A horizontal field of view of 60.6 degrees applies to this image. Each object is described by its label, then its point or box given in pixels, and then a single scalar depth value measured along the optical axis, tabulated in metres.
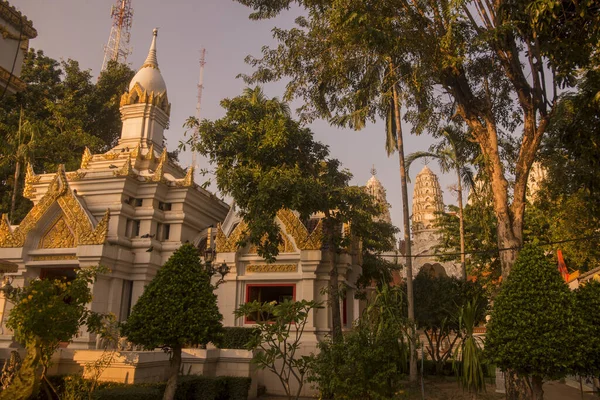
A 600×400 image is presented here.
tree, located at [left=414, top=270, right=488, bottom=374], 22.72
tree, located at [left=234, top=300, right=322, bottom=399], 9.83
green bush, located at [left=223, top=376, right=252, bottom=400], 13.16
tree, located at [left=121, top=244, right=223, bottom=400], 9.79
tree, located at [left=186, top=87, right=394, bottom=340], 14.80
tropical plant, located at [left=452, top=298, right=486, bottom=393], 10.87
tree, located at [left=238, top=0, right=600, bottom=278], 10.66
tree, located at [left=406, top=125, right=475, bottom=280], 16.94
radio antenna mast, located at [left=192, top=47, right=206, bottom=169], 45.67
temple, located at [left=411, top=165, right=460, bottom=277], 61.16
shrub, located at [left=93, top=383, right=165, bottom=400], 9.86
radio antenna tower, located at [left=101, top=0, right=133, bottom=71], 47.97
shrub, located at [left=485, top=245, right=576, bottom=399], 8.46
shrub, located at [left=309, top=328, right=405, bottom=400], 9.64
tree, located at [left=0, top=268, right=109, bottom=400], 9.73
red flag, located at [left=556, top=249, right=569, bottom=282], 22.13
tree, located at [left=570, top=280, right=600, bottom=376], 8.54
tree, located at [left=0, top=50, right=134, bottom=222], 28.31
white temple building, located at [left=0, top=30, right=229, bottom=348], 17.88
